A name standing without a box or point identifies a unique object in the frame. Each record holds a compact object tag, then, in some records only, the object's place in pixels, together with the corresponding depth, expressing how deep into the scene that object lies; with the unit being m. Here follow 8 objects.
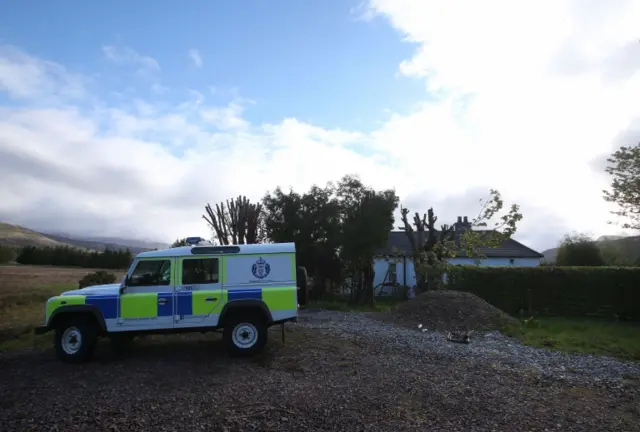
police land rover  9.02
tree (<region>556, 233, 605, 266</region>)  34.66
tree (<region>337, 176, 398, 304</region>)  21.88
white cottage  35.19
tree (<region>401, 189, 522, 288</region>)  22.09
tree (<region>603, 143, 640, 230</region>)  17.03
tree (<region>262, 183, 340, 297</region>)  23.27
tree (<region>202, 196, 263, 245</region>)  21.16
